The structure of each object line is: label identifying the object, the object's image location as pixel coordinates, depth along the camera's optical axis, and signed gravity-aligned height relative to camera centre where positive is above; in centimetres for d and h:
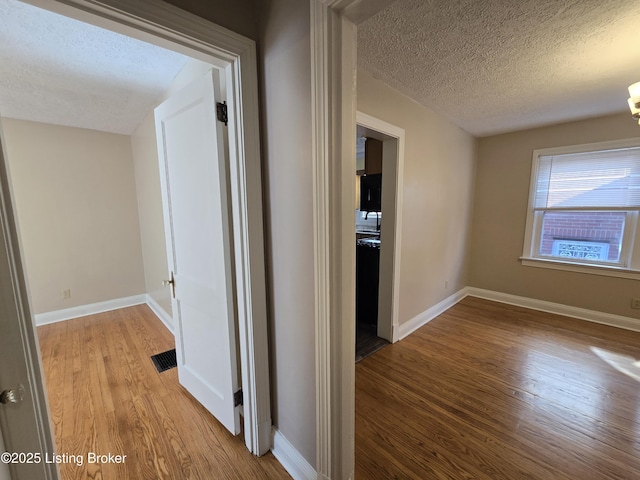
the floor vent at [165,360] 227 -137
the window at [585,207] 291 +0
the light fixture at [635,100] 172 +73
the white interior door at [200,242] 138 -19
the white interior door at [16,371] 75 -49
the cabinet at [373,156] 301 +61
